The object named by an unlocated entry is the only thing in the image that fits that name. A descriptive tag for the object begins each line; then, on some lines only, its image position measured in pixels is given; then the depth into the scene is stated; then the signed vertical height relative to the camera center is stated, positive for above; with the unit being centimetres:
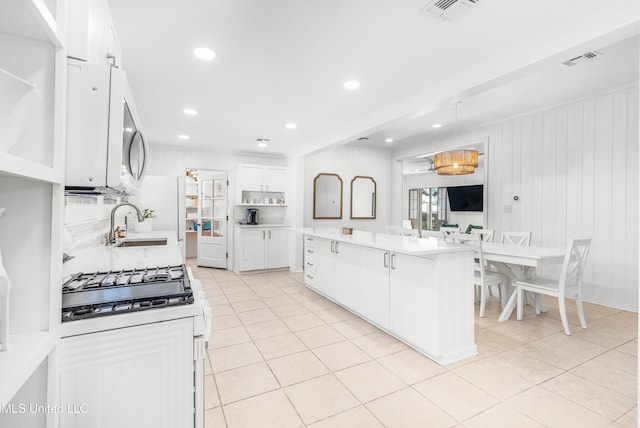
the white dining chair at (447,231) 381 -21
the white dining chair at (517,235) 401 -27
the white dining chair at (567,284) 299 -69
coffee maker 614 -3
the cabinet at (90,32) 101 +69
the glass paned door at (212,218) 628 -9
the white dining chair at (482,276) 340 -69
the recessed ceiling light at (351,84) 300 +132
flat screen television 529 +36
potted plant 415 -15
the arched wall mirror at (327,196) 636 +41
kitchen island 244 -66
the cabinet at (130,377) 99 -57
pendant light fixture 398 +74
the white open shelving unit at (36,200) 80 +3
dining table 305 -43
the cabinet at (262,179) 604 +73
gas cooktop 103 -31
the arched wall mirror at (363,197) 669 +41
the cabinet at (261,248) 589 -65
